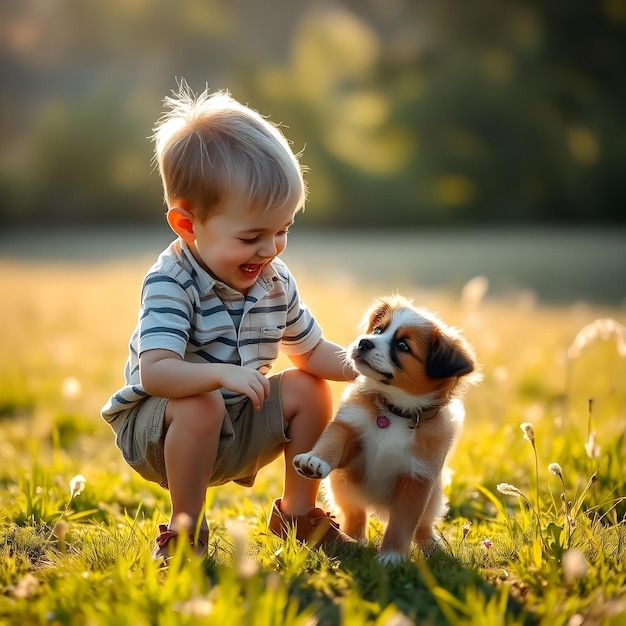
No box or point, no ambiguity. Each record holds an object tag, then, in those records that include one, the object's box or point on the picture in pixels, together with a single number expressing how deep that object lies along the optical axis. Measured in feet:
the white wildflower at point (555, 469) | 8.38
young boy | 8.87
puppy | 9.00
